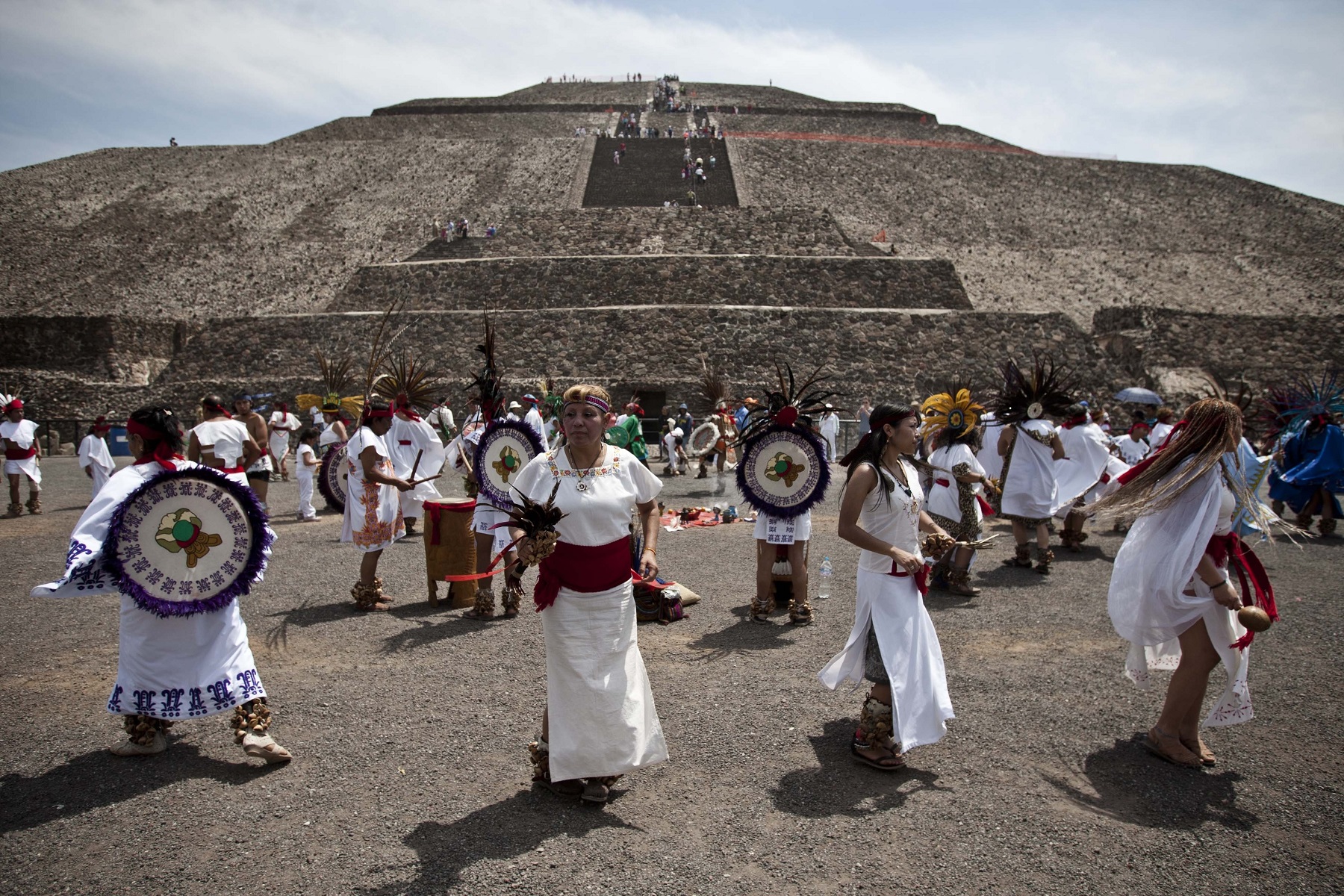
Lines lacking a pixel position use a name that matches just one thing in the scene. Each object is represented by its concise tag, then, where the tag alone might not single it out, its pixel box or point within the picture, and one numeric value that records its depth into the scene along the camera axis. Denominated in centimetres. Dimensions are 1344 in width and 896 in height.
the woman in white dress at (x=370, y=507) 719
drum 749
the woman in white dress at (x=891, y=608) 406
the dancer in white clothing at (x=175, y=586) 400
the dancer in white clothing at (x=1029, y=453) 899
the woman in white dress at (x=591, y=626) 370
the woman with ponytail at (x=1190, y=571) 409
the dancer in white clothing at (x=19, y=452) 1263
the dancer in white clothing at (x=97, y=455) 1280
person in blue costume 1131
